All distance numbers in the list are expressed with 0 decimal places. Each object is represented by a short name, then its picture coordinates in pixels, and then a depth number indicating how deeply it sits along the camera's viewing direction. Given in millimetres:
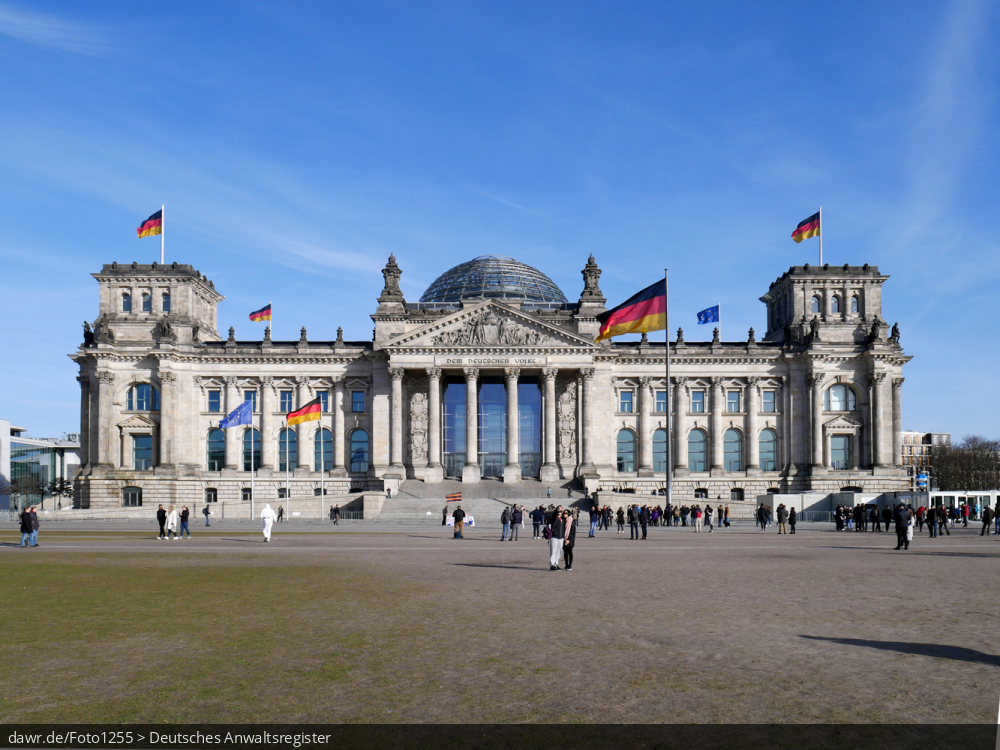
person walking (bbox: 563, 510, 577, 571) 24750
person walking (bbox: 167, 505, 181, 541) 39812
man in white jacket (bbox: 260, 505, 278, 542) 36500
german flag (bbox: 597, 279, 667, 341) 44688
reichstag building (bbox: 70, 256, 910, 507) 78125
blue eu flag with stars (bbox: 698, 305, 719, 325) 73375
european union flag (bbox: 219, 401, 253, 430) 65938
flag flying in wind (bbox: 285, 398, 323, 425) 66688
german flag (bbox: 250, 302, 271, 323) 78250
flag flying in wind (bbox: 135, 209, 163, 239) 77500
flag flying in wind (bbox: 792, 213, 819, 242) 76438
